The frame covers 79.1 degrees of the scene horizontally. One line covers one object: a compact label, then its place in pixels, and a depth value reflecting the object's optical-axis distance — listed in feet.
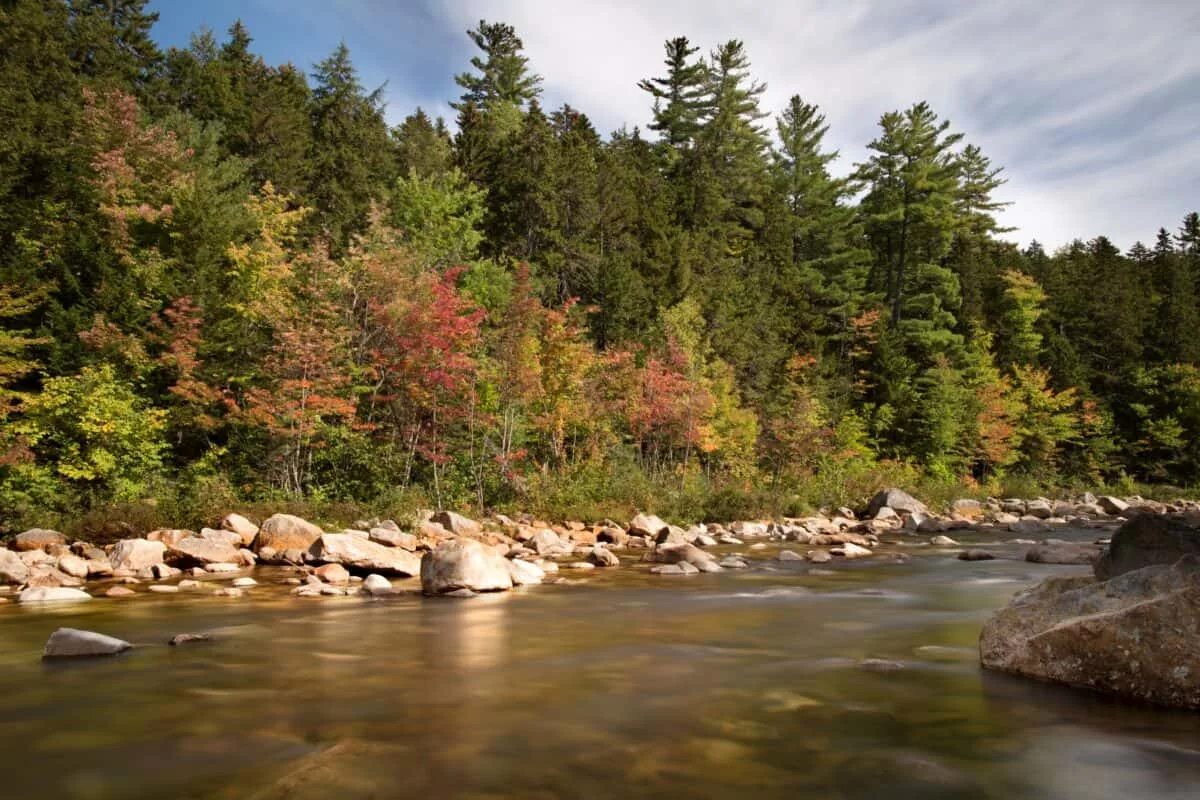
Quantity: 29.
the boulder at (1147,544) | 22.84
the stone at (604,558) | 44.55
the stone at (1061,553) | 45.01
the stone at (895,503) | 83.82
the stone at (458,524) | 52.42
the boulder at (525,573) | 36.83
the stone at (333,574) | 36.09
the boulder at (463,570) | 33.40
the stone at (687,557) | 43.14
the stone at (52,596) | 30.63
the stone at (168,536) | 42.80
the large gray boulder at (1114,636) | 16.16
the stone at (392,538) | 45.83
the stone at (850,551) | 51.52
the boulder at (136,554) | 39.50
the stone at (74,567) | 37.58
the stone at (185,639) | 23.34
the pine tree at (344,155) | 102.83
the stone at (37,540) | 42.98
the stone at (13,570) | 35.50
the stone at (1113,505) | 97.50
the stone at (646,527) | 59.06
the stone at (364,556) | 38.68
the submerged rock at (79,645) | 21.50
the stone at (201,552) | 41.37
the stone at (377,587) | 33.55
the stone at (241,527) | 45.57
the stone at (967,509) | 89.51
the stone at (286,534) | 44.24
